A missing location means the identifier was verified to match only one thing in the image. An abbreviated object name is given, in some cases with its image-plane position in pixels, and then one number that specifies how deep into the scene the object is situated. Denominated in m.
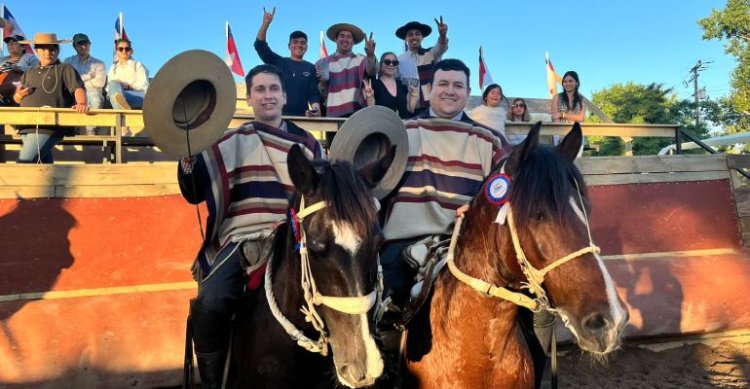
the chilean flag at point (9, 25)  9.89
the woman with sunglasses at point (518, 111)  9.02
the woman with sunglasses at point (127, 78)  7.85
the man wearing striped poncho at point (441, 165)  3.57
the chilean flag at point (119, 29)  11.36
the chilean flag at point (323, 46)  17.48
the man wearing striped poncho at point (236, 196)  2.96
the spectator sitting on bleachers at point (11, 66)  7.17
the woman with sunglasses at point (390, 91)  7.28
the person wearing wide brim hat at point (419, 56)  7.65
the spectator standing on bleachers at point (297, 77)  7.45
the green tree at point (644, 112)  28.23
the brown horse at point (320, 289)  2.21
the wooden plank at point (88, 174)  4.95
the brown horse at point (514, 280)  2.03
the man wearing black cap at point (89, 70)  7.98
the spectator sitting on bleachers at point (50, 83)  6.46
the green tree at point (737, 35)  28.86
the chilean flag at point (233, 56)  12.30
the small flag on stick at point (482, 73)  11.65
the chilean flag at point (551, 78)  15.03
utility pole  52.33
